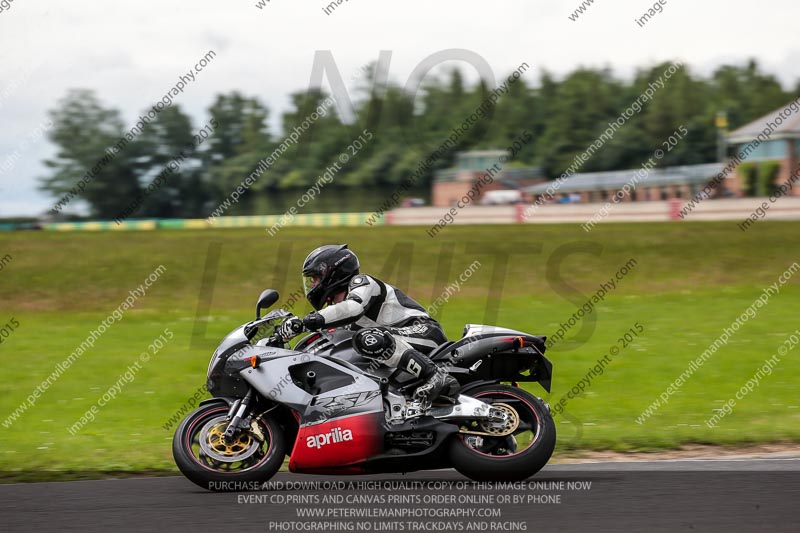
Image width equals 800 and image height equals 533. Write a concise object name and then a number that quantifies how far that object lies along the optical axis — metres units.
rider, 14.61
